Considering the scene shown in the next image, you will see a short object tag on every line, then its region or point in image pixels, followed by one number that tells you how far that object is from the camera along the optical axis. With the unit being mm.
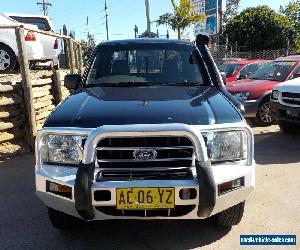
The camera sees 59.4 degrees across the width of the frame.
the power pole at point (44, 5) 39566
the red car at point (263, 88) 5866
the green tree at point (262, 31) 20574
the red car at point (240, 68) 8406
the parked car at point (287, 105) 4751
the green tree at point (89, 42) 34364
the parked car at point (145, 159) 1914
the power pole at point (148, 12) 13603
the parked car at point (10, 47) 6221
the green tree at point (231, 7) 42993
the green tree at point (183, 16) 23261
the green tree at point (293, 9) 32352
